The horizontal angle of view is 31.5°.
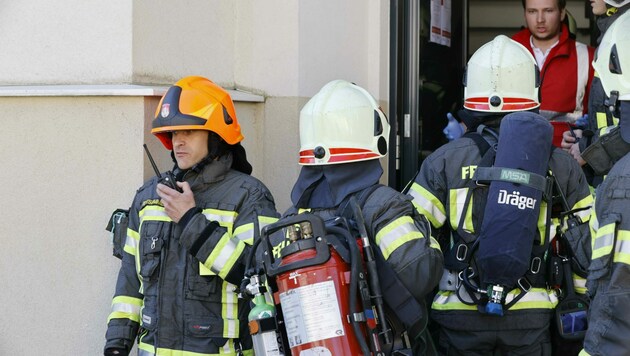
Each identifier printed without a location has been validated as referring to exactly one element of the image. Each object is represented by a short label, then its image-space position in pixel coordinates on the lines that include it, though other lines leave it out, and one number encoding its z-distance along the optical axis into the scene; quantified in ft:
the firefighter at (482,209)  15.23
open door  22.07
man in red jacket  20.20
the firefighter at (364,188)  13.21
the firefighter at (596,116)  17.72
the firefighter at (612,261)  10.86
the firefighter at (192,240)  14.89
